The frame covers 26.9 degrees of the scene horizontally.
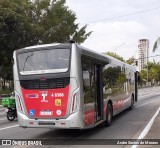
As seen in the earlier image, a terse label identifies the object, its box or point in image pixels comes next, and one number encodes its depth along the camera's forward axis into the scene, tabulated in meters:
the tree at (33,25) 29.41
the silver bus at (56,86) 10.02
